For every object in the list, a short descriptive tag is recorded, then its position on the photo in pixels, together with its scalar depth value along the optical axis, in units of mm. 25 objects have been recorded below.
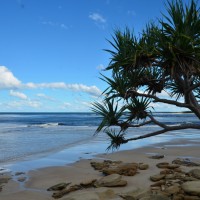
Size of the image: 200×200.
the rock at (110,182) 7238
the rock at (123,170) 8552
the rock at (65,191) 7013
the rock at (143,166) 9577
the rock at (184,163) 10105
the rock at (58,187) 7723
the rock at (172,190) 5982
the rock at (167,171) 8258
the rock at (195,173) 7191
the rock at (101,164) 10395
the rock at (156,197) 5527
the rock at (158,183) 6898
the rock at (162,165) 9745
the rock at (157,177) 7516
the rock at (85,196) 6078
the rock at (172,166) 9247
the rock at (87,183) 7445
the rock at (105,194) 6294
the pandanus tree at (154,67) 4441
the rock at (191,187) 5648
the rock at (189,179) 6845
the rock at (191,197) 5527
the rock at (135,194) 5996
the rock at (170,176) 7327
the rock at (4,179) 9133
